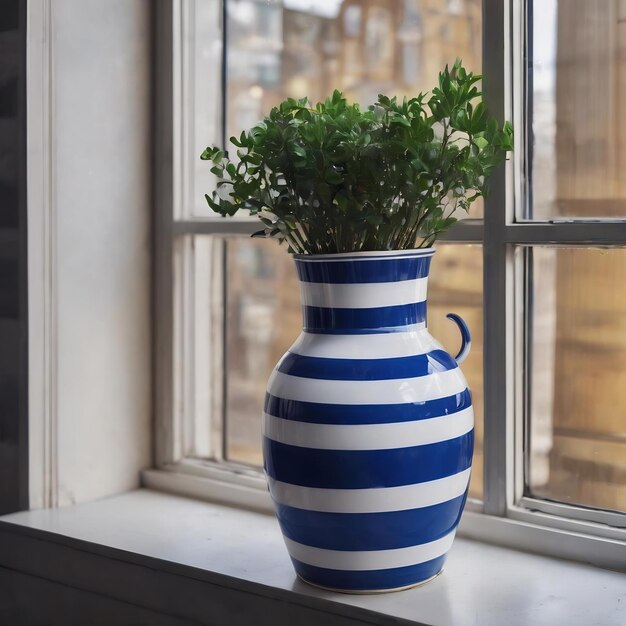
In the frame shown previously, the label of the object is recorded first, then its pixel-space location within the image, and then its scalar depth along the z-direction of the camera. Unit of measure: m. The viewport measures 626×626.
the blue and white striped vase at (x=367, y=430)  1.26
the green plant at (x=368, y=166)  1.26
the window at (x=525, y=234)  1.37
